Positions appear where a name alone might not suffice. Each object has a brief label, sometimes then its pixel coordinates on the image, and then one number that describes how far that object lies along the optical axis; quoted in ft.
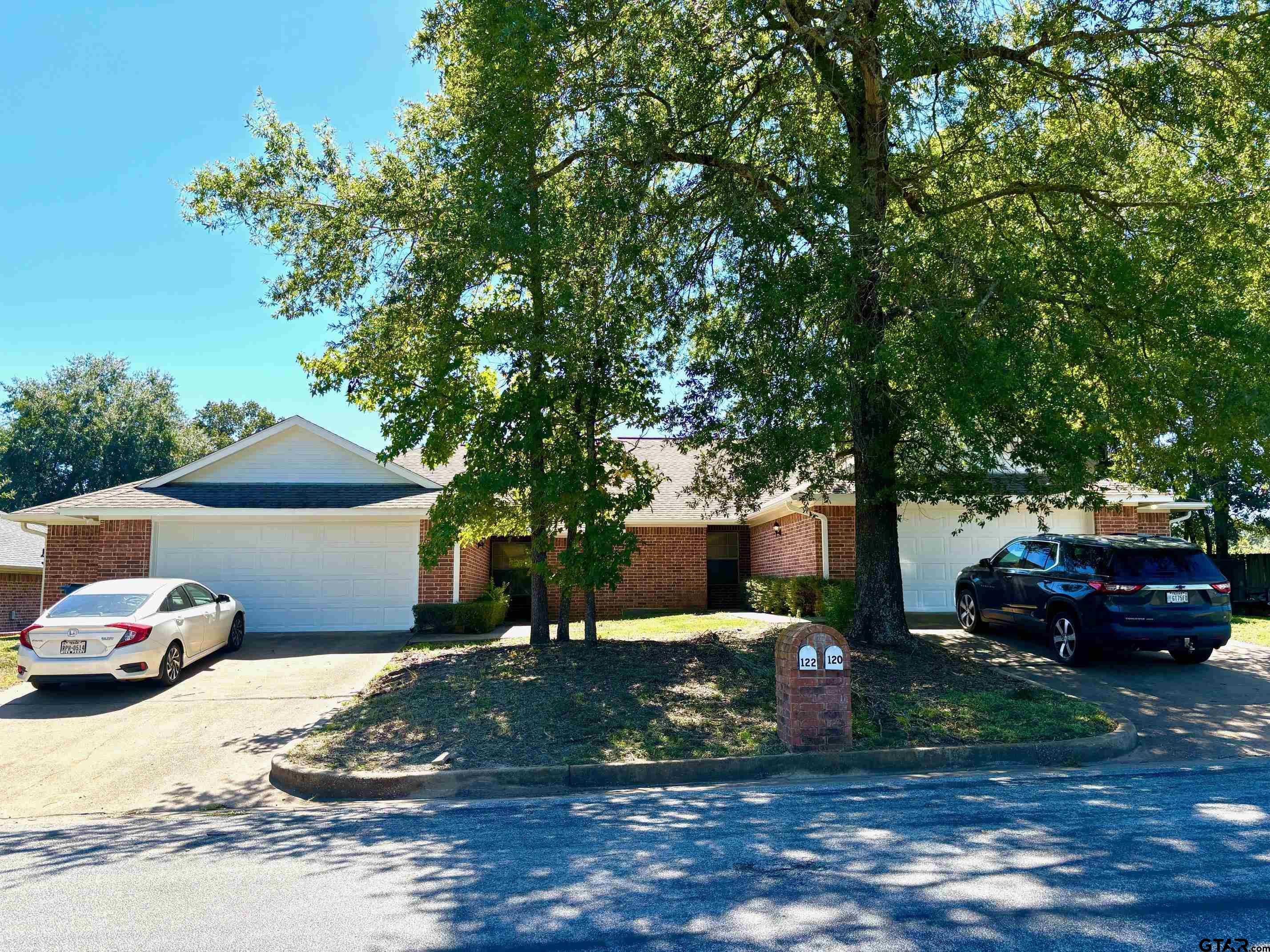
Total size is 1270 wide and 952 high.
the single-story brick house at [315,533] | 56.08
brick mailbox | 25.67
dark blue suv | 35.65
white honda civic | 35.99
